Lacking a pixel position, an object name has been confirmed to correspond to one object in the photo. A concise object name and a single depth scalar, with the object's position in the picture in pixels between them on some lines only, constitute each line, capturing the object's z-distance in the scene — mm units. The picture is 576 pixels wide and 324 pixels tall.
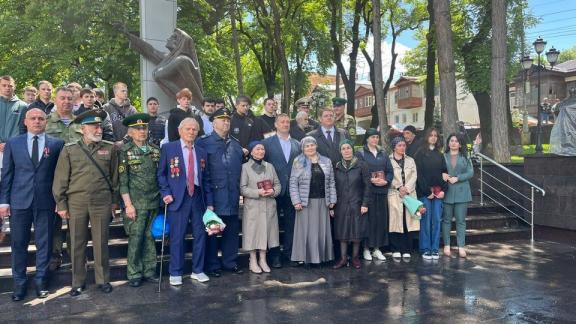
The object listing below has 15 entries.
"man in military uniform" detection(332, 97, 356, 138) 7660
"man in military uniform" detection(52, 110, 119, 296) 5098
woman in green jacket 7073
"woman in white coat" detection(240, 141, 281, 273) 6039
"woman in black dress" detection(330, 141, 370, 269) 6309
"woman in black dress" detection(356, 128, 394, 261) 6637
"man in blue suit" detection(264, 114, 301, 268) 6406
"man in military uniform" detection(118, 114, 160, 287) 5406
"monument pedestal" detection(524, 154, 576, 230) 8508
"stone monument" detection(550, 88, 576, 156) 8906
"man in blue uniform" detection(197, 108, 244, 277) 5887
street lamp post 17281
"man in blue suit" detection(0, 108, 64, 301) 5031
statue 8562
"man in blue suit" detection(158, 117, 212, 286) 5484
